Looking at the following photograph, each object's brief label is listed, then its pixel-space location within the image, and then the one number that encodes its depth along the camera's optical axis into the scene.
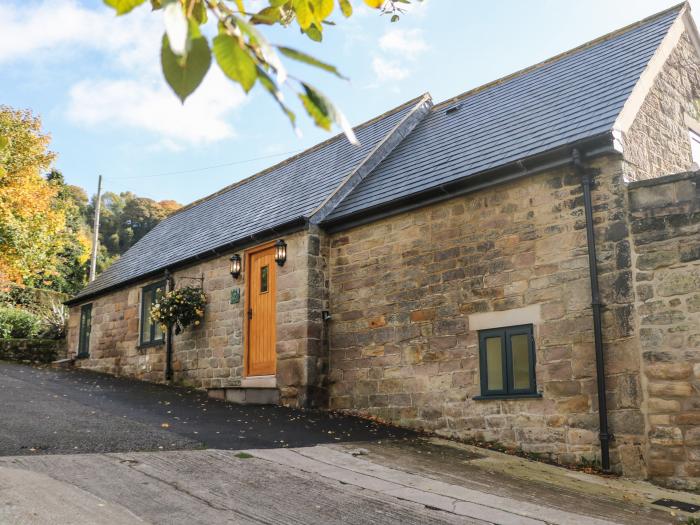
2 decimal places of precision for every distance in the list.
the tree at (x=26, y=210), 20.94
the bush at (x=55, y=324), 21.00
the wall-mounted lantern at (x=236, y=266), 12.98
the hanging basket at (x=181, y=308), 13.41
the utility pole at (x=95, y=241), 29.78
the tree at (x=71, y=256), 30.81
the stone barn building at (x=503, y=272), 7.73
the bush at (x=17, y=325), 21.89
